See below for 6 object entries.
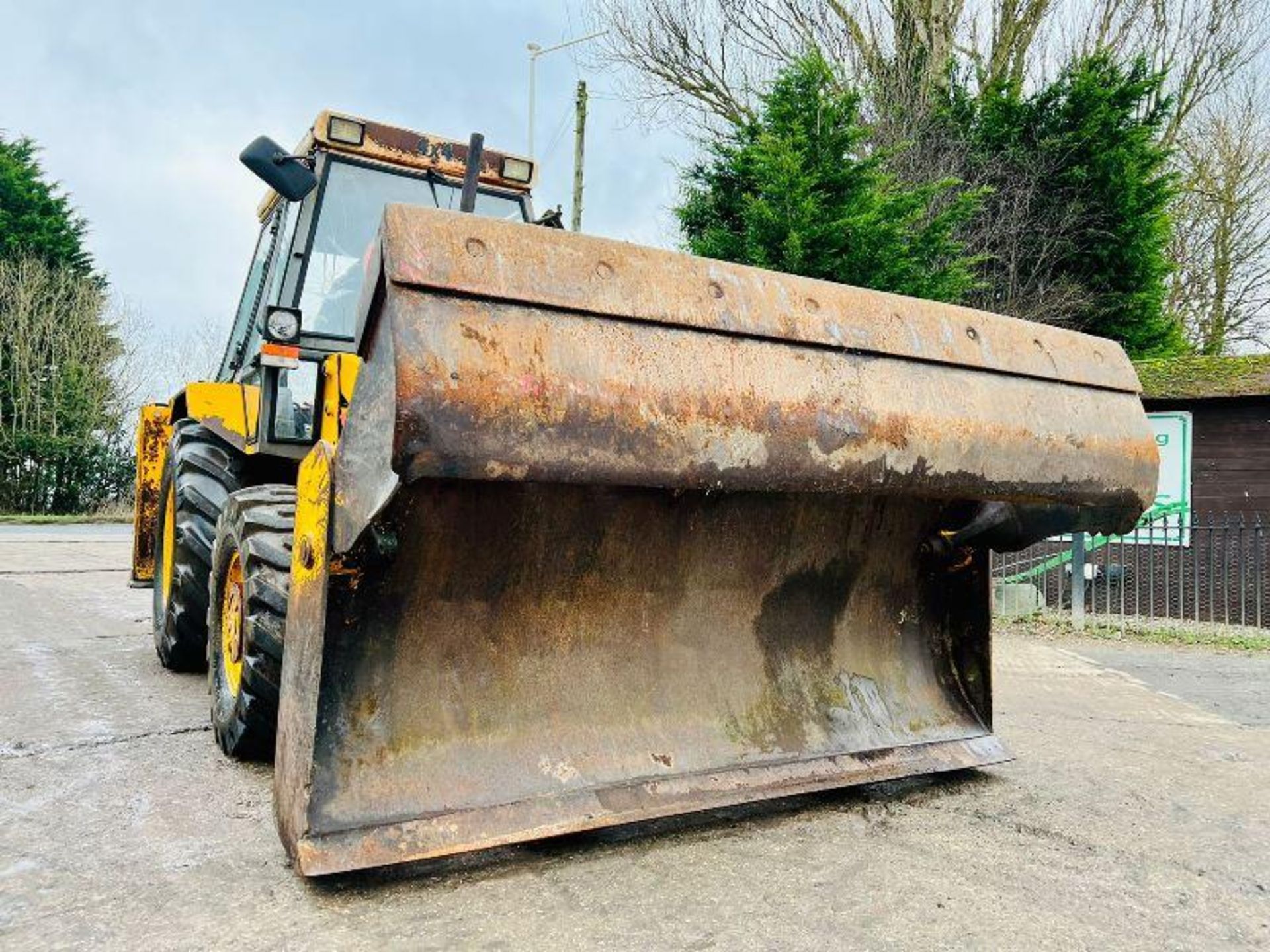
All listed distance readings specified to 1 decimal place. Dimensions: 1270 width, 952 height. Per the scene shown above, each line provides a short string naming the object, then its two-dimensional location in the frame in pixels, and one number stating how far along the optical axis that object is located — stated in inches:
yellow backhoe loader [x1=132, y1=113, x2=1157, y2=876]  73.4
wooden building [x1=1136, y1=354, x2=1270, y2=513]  366.9
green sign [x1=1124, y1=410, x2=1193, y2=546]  374.9
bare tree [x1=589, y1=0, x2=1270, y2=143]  599.2
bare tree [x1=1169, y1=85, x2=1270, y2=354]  709.9
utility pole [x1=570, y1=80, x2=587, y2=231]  694.5
